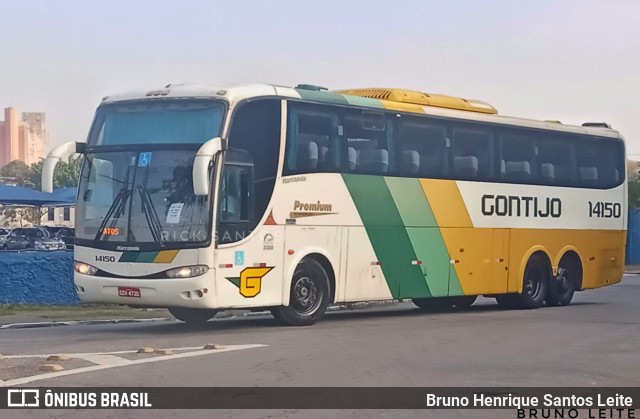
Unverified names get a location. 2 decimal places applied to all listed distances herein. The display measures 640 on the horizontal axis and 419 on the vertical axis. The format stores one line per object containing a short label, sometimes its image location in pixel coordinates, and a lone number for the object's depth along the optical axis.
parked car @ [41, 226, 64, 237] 59.28
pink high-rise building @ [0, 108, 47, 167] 183.00
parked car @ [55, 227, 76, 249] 52.12
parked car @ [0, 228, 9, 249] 52.23
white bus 16.77
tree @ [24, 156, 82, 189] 106.19
